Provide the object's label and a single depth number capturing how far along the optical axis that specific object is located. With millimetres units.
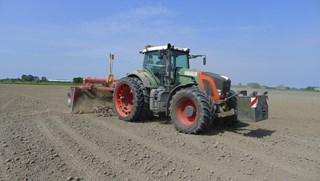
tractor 7340
